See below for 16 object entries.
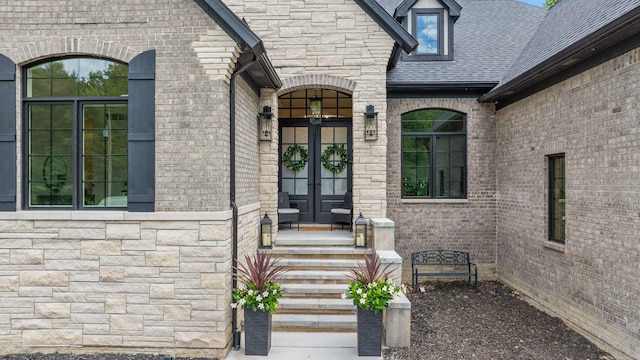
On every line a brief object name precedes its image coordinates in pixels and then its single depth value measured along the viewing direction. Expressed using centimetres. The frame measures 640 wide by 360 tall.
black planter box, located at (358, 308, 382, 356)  514
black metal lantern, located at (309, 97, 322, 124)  897
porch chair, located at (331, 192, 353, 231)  846
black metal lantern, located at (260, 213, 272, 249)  726
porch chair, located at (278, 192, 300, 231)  855
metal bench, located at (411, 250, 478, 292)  934
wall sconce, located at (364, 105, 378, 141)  772
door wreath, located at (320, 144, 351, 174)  924
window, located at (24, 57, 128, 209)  525
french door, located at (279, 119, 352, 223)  930
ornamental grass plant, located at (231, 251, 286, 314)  506
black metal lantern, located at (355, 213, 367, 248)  720
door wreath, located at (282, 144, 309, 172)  925
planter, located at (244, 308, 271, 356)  512
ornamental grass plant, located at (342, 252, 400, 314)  511
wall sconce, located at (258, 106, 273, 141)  764
